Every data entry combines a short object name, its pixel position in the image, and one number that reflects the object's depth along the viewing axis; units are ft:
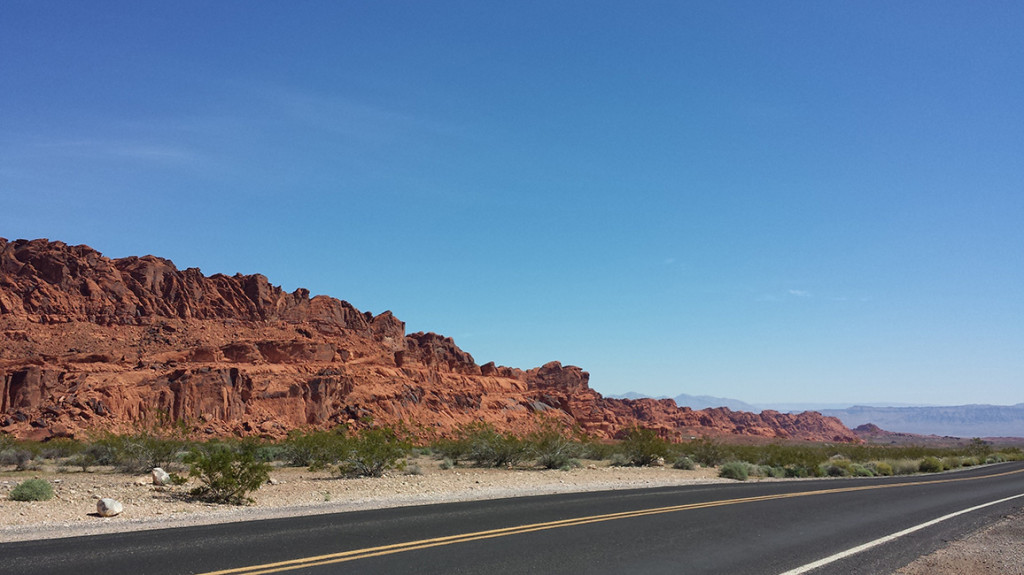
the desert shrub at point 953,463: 123.85
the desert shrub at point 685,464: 103.48
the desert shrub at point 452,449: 110.11
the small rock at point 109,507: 43.14
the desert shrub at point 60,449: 117.60
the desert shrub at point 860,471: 99.51
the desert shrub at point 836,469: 99.14
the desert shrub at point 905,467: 110.26
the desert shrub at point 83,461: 102.30
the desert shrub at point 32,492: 47.78
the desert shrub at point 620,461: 112.06
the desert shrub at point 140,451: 87.92
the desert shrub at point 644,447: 109.19
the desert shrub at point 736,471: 86.48
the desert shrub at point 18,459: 99.25
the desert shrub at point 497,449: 99.14
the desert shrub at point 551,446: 97.55
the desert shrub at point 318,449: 91.46
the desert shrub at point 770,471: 92.99
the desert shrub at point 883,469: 103.45
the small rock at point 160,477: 63.62
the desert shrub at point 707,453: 114.83
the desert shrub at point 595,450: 120.57
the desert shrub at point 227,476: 52.21
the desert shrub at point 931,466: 115.45
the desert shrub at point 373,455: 79.46
